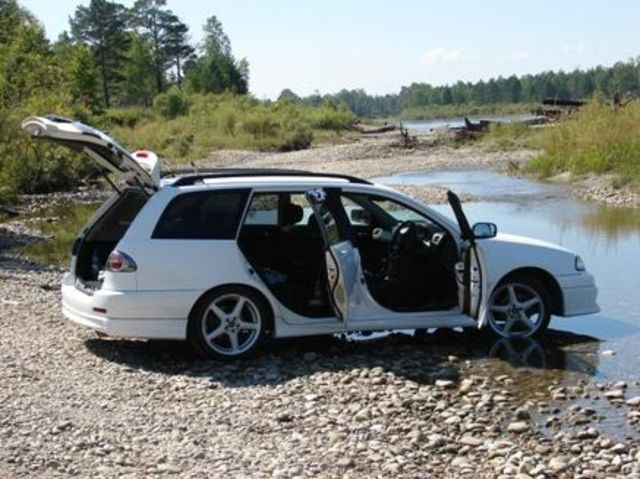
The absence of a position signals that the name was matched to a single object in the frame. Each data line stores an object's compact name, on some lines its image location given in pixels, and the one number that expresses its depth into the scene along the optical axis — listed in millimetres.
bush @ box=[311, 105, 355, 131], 86375
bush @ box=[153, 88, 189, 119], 83062
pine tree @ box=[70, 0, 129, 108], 96062
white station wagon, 8422
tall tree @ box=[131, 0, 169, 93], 107312
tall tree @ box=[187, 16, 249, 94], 101312
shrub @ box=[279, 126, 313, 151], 64375
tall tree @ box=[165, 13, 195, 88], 111500
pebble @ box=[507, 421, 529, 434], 6723
